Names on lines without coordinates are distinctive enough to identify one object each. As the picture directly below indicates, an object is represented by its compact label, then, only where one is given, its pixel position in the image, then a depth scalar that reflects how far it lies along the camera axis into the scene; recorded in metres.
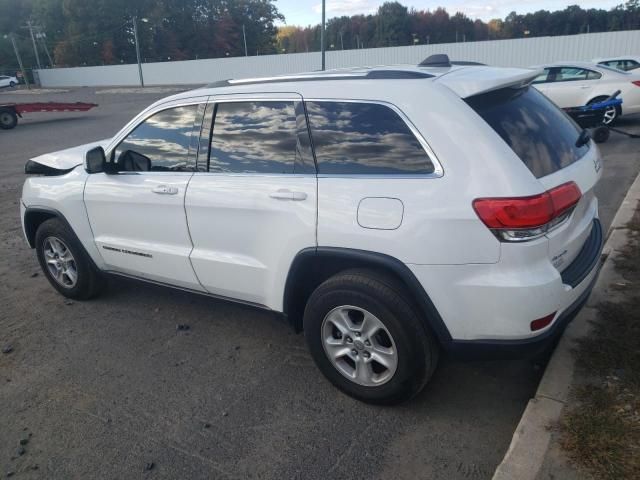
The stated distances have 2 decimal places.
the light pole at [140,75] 50.72
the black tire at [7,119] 20.44
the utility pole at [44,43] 75.75
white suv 2.55
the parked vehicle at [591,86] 11.77
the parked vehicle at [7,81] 57.97
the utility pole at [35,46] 69.44
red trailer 20.45
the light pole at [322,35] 21.64
